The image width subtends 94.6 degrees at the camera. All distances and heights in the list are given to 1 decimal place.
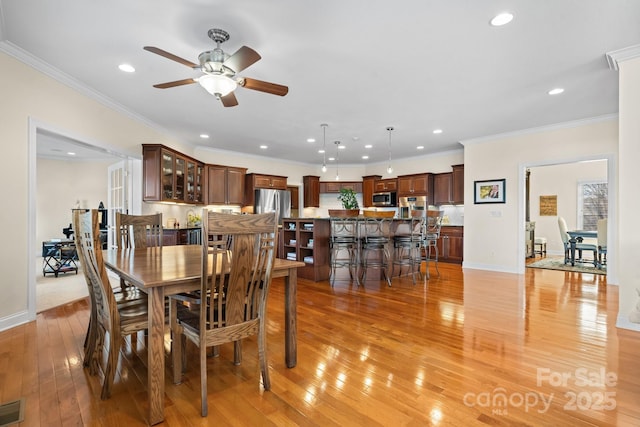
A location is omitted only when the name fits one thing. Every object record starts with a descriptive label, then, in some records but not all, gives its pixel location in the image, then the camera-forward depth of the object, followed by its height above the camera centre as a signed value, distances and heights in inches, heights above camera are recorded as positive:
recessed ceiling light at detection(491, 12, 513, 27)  89.5 +60.2
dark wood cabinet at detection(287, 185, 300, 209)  337.9 +19.3
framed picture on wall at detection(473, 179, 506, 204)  225.0 +17.3
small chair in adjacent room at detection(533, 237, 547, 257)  305.9 -34.2
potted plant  180.1 +4.3
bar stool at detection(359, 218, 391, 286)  186.4 -19.7
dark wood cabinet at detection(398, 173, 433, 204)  288.4 +28.1
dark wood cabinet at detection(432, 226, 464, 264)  263.4 -28.4
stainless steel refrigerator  289.7 +11.5
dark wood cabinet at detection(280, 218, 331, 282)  189.5 -21.5
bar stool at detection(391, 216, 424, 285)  195.8 -21.8
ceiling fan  91.4 +45.6
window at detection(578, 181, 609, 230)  311.4 +11.4
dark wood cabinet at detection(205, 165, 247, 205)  258.0 +25.1
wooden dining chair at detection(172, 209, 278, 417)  60.9 -17.0
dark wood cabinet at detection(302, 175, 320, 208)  340.0 +26.3
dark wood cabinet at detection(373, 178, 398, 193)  318.3 +31.3
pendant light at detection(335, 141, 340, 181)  254.4 +60.1
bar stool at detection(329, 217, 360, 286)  186.1 -19.2
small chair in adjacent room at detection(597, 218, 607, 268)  222.7 -16.2
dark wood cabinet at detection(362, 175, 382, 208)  334.8 +28.5
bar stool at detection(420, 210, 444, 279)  199.2 -9.5
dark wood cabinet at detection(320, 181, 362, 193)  343.9 +31.8
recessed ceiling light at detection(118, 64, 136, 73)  120.3 +59.9
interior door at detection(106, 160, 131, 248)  188.5 +13.7
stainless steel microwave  316.2 +15.3
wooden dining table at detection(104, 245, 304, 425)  60.2 -15.9
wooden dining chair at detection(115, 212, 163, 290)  115.6 -6.2
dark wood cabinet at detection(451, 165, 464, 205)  267.9 +26.3
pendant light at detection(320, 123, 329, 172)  206.3 +60.0
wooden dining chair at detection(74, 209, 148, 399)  66.0 -23.4
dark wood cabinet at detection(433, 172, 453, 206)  277.9 +23.9
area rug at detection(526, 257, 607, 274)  224.2 -43.7
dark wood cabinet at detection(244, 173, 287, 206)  286.7 +28.6
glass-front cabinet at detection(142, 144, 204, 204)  188.9 +25.8
